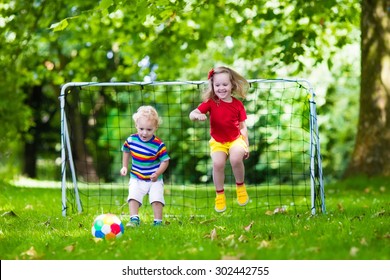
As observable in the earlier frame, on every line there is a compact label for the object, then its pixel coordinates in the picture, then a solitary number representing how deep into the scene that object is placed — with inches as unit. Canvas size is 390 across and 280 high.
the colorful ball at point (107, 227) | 446.3
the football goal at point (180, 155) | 770.8
